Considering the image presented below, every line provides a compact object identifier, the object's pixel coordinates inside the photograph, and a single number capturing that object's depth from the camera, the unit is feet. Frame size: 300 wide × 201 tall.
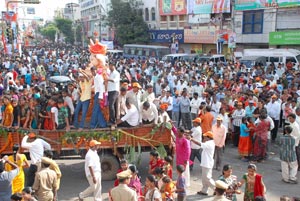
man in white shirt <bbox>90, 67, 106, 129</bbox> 25.70
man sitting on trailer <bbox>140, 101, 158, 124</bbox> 26.66
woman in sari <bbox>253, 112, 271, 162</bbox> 30.35
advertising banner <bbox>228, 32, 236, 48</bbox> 86.94
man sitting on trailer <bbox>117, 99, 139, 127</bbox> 25.95
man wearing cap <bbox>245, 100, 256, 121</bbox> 34.10
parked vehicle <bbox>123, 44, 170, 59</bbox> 103.71
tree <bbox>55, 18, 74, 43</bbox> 215.31
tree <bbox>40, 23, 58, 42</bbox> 272.68
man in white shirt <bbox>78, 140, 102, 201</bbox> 21.81
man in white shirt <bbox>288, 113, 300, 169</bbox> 26.91
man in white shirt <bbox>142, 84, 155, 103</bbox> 29.83
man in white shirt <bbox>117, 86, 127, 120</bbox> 27.04
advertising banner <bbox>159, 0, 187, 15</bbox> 113.60
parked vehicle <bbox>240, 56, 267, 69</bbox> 72.67
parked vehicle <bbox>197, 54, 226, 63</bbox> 81.66
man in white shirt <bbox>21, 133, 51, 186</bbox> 22.40
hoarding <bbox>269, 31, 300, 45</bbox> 76.84
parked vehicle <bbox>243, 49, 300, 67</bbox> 69.26
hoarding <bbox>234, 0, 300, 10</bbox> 78.48
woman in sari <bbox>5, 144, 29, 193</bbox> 20.86
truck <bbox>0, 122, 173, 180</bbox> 25.49
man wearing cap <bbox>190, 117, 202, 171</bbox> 26.97
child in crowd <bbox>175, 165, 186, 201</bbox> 21.16
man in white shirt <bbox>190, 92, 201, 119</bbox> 38.91
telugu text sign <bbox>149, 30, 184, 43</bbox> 114.80
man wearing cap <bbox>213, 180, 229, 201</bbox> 16.12
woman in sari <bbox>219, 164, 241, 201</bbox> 18.83
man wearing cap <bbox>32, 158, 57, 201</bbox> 19.47
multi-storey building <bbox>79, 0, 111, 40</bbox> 162.73
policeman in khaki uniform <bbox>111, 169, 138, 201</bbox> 17.40
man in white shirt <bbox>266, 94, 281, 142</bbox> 35.88
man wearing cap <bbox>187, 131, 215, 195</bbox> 24.30
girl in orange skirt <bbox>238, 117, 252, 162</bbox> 31.63
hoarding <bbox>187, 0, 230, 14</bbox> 96.37
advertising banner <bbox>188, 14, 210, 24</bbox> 103.91
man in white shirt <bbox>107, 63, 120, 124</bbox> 26.17
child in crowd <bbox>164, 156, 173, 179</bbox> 22.02
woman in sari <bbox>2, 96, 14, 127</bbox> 26.53
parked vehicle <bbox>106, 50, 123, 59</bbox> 112.23
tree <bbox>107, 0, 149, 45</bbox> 120.57
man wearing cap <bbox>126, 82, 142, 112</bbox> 27.81
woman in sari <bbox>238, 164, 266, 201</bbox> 19.79
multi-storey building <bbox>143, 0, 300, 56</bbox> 81.66
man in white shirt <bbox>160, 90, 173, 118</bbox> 39.19
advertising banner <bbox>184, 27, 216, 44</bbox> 101.04
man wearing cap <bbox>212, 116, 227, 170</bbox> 28.32
